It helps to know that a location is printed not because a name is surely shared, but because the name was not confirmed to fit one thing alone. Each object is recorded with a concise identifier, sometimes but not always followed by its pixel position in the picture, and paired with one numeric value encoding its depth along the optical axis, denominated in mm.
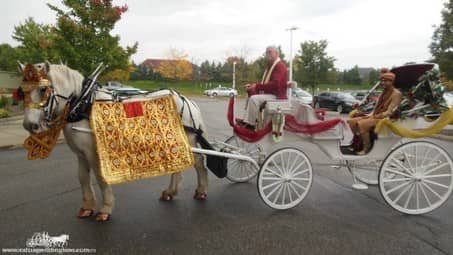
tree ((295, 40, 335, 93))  28422
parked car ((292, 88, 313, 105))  23834
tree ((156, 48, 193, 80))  57969
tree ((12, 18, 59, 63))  12738
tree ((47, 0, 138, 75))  9602
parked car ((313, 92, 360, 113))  20566
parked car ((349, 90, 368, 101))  24127
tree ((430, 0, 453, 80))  18938
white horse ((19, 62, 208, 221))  3241
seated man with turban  4188
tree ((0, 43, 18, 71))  26527
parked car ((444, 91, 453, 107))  12938
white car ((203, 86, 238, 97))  42141
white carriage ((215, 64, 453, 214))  3977
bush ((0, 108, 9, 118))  12864
